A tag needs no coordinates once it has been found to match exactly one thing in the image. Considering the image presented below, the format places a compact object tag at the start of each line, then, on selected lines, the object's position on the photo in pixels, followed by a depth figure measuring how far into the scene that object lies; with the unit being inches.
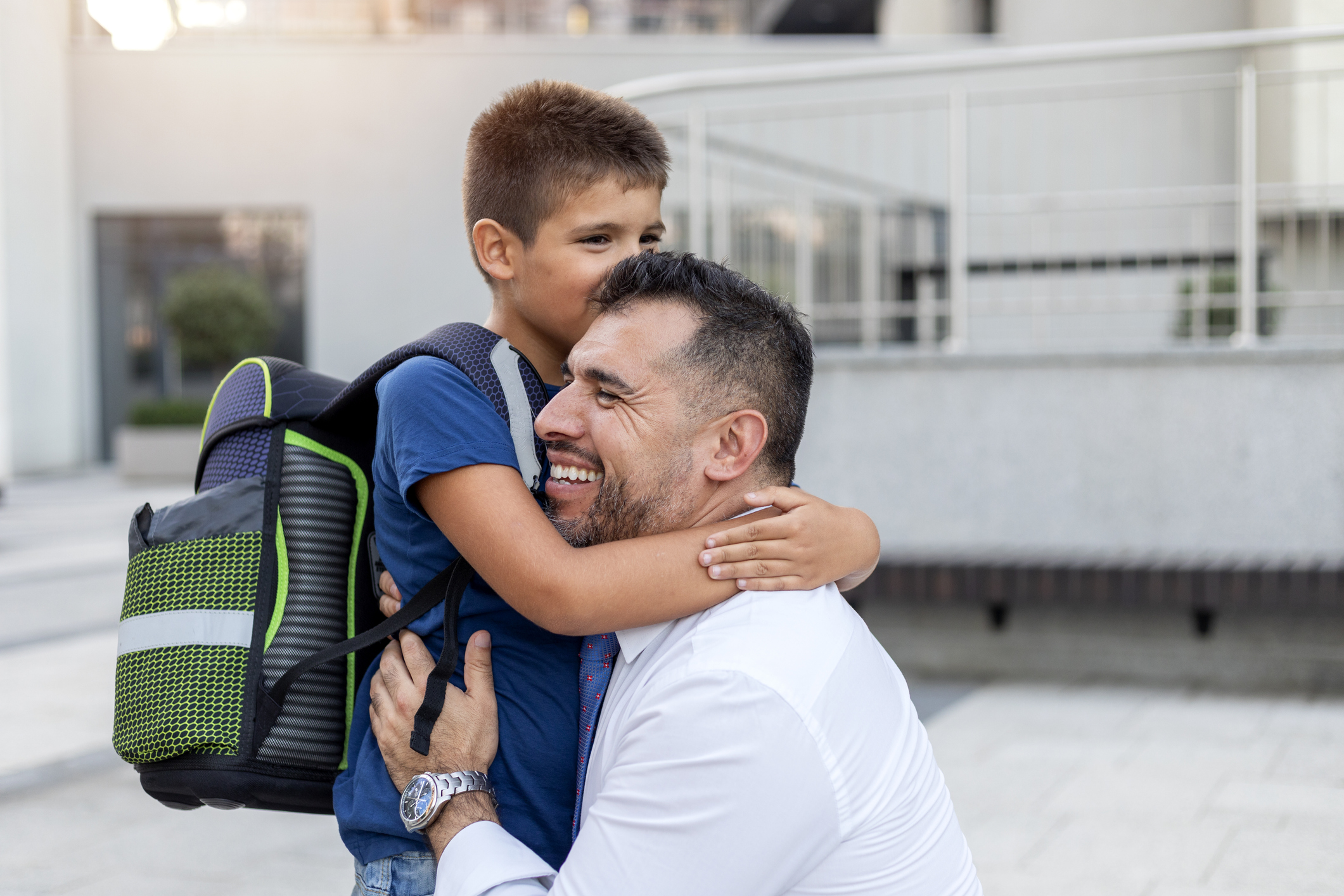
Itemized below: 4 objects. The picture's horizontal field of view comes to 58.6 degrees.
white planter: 615.8
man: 48.9
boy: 58.2
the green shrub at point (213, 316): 634.8
